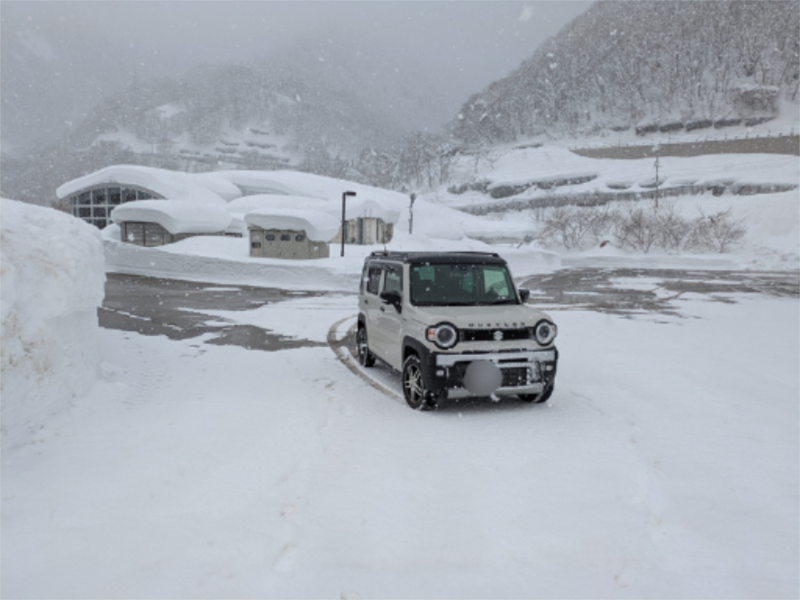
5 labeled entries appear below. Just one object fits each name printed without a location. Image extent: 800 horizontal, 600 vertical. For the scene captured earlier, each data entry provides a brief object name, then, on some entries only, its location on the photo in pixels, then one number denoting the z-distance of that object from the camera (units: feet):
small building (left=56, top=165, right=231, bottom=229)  171.73
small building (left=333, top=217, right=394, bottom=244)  158.61
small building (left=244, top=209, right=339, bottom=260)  107.34
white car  20.90
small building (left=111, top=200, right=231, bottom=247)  127.34
